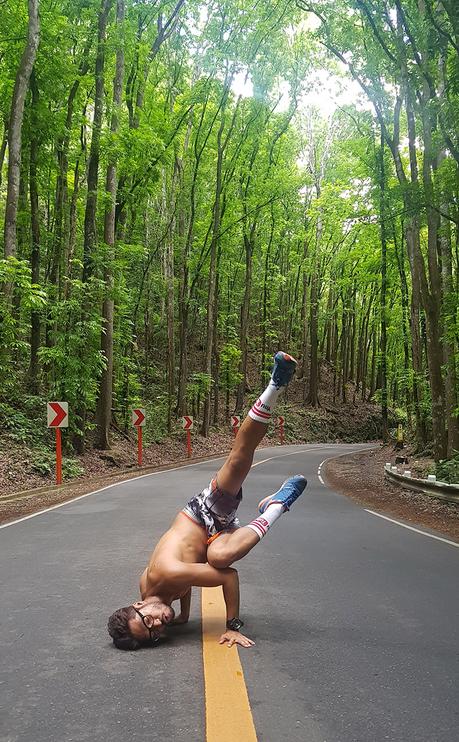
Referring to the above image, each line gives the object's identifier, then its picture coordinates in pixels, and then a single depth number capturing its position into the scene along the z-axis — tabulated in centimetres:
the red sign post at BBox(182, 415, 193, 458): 2375
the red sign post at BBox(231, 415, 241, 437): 2864
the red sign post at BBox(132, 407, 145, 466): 2002
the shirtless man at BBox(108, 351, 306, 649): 367
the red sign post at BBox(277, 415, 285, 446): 3697
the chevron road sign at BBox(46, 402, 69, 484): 1459
